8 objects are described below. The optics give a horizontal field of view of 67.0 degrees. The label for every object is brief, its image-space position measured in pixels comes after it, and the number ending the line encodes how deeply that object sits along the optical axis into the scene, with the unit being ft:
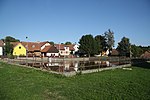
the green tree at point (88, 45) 140.94
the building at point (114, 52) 181.73
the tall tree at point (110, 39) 171.33
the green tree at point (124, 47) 157.42
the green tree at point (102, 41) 166.46
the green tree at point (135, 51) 155.33
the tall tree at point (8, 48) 118.23
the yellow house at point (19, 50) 124.83
